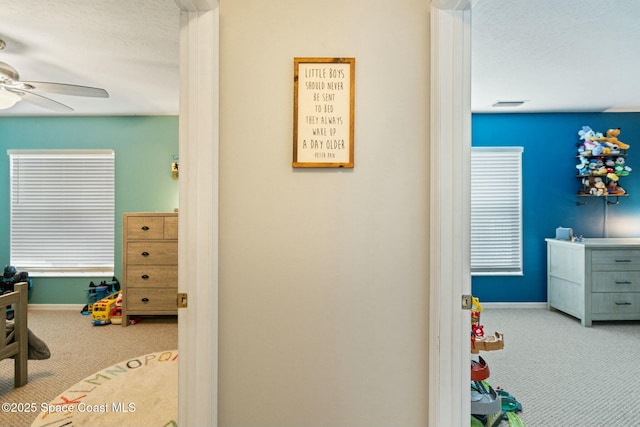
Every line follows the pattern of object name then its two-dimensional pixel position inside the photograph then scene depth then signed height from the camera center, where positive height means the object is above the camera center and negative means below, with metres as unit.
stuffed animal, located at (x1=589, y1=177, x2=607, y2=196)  4.00 +0.29
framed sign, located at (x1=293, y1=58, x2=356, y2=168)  1.21 +0.35
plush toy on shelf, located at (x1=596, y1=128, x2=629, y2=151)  3.97 +0.83
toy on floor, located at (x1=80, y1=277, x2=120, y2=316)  4.09 -0.99
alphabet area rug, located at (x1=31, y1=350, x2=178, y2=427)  2.00 -1.23
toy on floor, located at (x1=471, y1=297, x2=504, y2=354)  1.70 -0.65
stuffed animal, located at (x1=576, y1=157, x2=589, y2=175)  4.09 +0.55
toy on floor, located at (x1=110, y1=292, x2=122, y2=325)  3.73 -1.15
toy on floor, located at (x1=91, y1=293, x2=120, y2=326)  3.70 -1.11
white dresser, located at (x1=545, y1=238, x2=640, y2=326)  3.58 -0.73
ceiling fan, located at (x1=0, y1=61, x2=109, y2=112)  2.21 +0.84
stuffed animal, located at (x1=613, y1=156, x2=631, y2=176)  3.98 +0.52
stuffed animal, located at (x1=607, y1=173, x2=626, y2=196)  3.96 +0.30
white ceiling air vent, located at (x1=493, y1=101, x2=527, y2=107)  3.83 +1.24
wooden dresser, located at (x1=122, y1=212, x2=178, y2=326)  3.68 -0.57
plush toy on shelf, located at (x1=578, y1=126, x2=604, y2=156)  3.98 +0.82
